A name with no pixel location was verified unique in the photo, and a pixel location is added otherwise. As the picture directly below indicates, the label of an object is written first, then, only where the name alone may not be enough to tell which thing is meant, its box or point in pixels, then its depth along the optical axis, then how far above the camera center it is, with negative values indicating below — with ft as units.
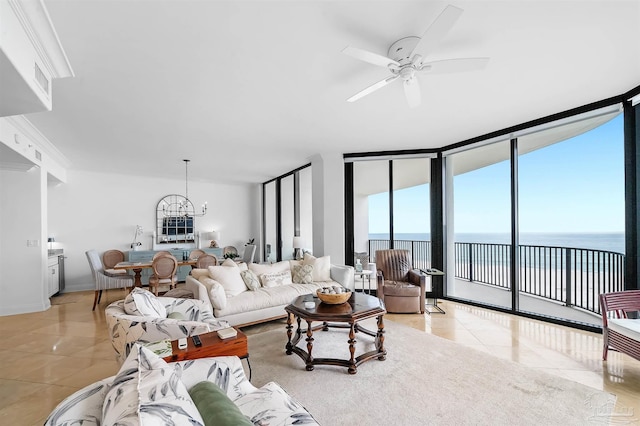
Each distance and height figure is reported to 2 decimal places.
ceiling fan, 5.67 +3.61
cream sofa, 11.16 -3.29
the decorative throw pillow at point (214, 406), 3.01 -2.27
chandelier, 24.14 +0.93
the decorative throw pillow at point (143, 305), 7.01 -2.33
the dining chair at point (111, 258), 20.73 -3.04
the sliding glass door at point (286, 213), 22.62 +0.23
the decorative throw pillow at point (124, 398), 2.42 -1.73
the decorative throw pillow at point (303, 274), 14.32 -3.02
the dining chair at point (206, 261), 16.78 -2.72
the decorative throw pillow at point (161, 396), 2.52 -1.78
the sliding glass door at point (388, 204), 17.61 +0.74
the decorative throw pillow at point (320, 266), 14.85 -2.74
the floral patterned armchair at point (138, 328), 6.32 -2.63
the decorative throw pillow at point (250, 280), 12.89 -2.96
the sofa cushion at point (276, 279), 13.64 -3.12
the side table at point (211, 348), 5.50 -2.73
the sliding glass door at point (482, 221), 15.02 -0.35
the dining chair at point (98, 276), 15.87 -3.38
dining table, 16.07 -2.88
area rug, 6.33 -4.58
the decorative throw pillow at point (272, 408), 3.69 -2.71
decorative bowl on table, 9.78 -2.87
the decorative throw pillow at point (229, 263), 13.27 -2.23
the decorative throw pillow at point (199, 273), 12.59 -2.55
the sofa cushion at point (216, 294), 10.89 -3.05
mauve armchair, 13.83 -3.70
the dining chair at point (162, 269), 15.69 -2.97
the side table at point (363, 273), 14.89 -3.07
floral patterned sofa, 2.59 -2.03
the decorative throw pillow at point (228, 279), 12.07 -2.72
